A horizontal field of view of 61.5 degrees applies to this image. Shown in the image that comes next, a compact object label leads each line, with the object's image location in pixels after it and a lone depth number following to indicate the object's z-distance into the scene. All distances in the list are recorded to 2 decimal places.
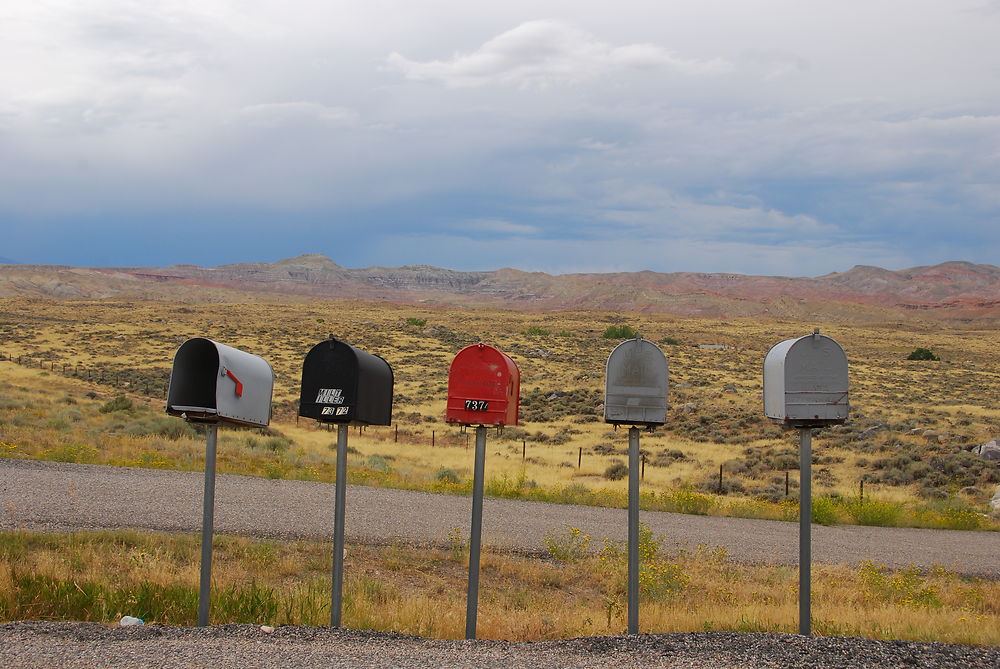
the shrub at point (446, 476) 17.45
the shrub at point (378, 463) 19.19
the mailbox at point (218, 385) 5.69
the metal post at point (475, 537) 5.70
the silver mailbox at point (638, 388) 5.73
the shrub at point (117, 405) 24.72
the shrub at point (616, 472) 20.86
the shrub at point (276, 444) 20.44
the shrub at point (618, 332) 71.74
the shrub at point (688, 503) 14.95
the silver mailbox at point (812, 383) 5.58
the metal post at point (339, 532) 5.64
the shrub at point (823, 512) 14.67
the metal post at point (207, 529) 5.59
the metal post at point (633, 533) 5.62
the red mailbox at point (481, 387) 5.97
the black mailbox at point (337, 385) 5.77
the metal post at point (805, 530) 5.55
